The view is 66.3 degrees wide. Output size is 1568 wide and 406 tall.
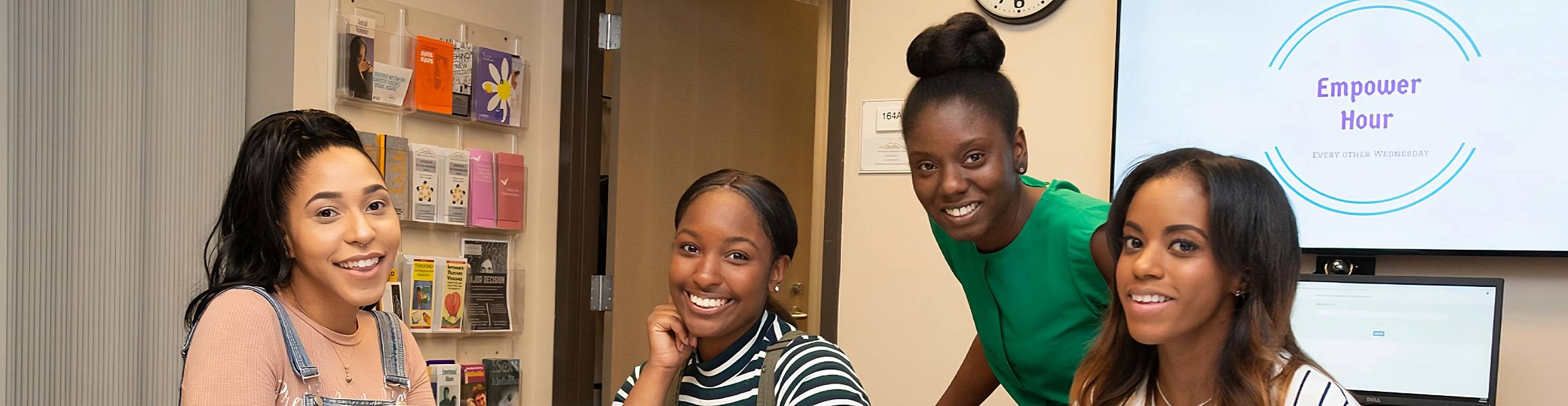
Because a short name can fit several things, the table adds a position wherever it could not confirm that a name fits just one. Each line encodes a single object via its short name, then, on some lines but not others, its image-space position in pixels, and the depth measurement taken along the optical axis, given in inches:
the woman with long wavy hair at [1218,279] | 48.9
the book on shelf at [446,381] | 124.0
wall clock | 109.0
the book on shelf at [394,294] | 116.3
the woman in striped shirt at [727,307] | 52.7
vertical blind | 95.6
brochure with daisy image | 125.6
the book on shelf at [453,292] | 124.1
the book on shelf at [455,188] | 122.6
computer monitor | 84.4
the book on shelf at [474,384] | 127.4
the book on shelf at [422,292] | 120.5
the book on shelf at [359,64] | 112.8
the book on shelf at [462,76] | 123.1
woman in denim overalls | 49.9
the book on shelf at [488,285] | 127.6
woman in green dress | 57.1
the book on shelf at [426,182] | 119.6
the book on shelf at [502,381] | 130.1
